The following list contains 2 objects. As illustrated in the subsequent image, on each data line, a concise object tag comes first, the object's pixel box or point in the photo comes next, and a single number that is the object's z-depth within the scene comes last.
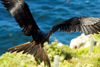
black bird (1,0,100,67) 7.73
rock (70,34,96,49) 14.27
